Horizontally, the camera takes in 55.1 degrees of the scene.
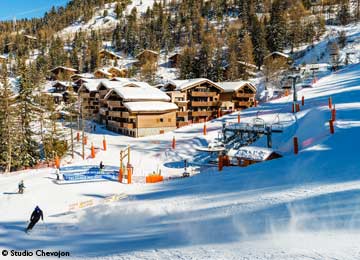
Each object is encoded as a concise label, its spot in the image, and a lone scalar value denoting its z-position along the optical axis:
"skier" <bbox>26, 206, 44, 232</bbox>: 15.69
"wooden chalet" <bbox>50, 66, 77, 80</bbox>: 97.81
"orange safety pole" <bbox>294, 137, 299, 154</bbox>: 21.86
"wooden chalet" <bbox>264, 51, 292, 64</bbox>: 80.49
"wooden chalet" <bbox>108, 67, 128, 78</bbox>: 96.25
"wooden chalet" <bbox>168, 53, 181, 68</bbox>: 100.75
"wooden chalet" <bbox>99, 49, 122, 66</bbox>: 111.99
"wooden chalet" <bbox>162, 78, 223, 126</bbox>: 55.47
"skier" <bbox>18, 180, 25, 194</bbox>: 21.61
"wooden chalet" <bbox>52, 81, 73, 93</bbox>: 81.50
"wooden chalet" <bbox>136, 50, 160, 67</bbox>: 105.20
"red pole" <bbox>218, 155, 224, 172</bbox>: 25.36
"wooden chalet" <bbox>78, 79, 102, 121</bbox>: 63.04
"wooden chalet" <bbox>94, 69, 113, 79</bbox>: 90.56
